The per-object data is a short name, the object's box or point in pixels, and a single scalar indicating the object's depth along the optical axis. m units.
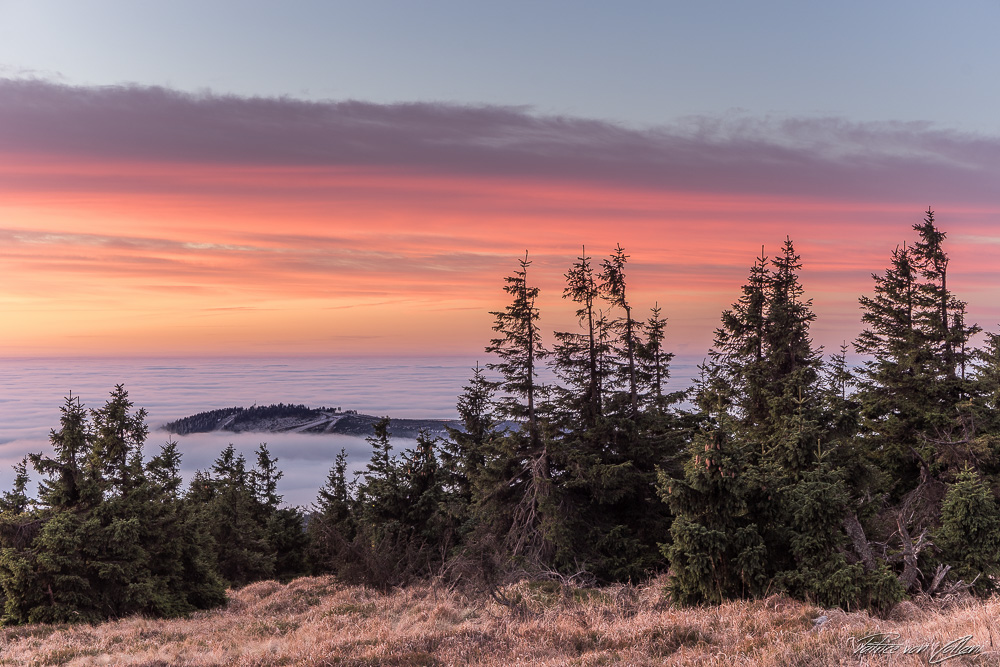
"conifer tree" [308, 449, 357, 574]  28.39
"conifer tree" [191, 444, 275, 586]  38.69
